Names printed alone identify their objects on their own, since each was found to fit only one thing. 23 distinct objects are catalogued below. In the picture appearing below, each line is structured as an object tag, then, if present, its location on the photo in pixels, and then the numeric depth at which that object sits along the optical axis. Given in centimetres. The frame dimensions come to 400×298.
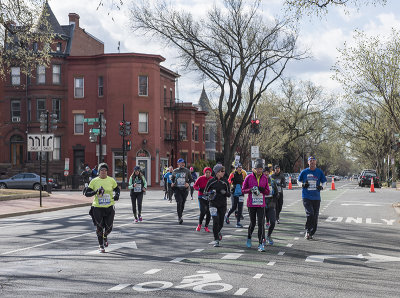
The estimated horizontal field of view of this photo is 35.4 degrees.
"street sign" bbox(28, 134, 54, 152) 2717
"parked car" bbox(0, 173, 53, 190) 4562
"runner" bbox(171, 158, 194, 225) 1859
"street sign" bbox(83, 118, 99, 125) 3668
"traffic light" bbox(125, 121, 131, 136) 4109
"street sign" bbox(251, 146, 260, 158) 3988
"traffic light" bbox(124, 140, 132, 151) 4500
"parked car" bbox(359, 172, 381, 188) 6275
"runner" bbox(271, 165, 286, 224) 1841
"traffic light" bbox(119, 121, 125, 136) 4142
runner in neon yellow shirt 1238
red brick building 5472
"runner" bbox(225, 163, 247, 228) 1798
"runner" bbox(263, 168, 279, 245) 1370
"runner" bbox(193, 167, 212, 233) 1541
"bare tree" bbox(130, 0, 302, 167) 3894
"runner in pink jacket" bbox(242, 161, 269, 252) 1246
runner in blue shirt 1487
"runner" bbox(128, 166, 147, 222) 1894
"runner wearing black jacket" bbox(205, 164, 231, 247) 1342
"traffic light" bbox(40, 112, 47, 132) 3412
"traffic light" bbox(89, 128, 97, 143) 3756
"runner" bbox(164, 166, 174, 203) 2911
